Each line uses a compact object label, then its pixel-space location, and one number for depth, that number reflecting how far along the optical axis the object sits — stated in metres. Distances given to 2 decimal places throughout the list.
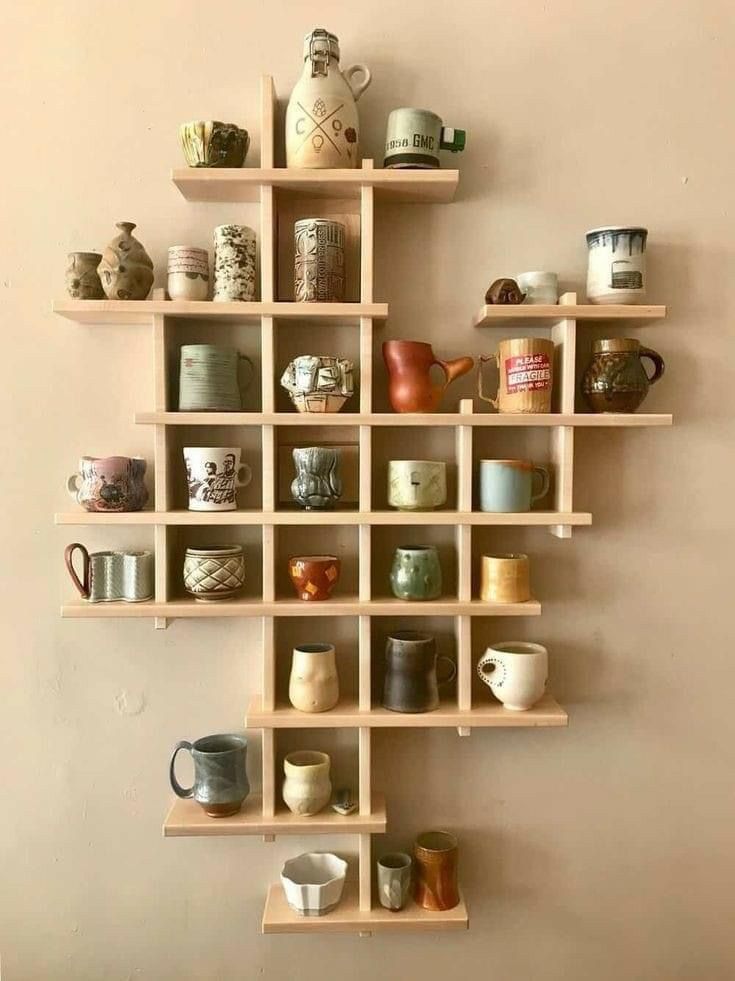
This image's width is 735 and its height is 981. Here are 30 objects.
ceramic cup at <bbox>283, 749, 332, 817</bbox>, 1.11
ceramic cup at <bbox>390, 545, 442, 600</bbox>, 1.09
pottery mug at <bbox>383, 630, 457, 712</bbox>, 1.10
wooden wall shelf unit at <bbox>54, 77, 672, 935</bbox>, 1.07
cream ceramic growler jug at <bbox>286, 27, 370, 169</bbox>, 1.05
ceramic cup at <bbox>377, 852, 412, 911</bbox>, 1.13
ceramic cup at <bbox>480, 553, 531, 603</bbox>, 1.10
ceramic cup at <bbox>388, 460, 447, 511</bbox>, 1.07
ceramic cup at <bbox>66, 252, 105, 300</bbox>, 1.07
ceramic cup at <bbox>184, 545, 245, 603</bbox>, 1.08
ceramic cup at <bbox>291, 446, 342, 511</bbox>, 1.07
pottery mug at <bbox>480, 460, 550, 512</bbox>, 1.09
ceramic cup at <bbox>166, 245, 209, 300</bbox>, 1.08
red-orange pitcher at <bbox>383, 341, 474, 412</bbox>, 1.07
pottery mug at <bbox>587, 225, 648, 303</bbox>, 1.09
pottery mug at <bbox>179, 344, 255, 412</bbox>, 1.08
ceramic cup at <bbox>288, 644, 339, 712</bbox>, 1.10
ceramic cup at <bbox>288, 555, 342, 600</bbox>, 1.09
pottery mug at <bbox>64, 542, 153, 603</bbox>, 1.10
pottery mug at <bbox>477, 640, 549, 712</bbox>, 1.10
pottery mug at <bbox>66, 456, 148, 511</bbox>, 1.07
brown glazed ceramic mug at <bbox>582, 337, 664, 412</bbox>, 1.09
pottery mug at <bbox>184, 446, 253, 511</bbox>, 1.08
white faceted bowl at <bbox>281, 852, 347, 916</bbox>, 1.12
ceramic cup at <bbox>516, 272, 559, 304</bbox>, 1.10
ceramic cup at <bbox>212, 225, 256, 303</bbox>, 1.09
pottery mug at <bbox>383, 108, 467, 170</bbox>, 1.06
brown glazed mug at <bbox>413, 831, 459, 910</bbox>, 1.13
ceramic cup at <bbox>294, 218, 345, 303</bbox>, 1.08
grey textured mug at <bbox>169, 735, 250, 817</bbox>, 1.11
